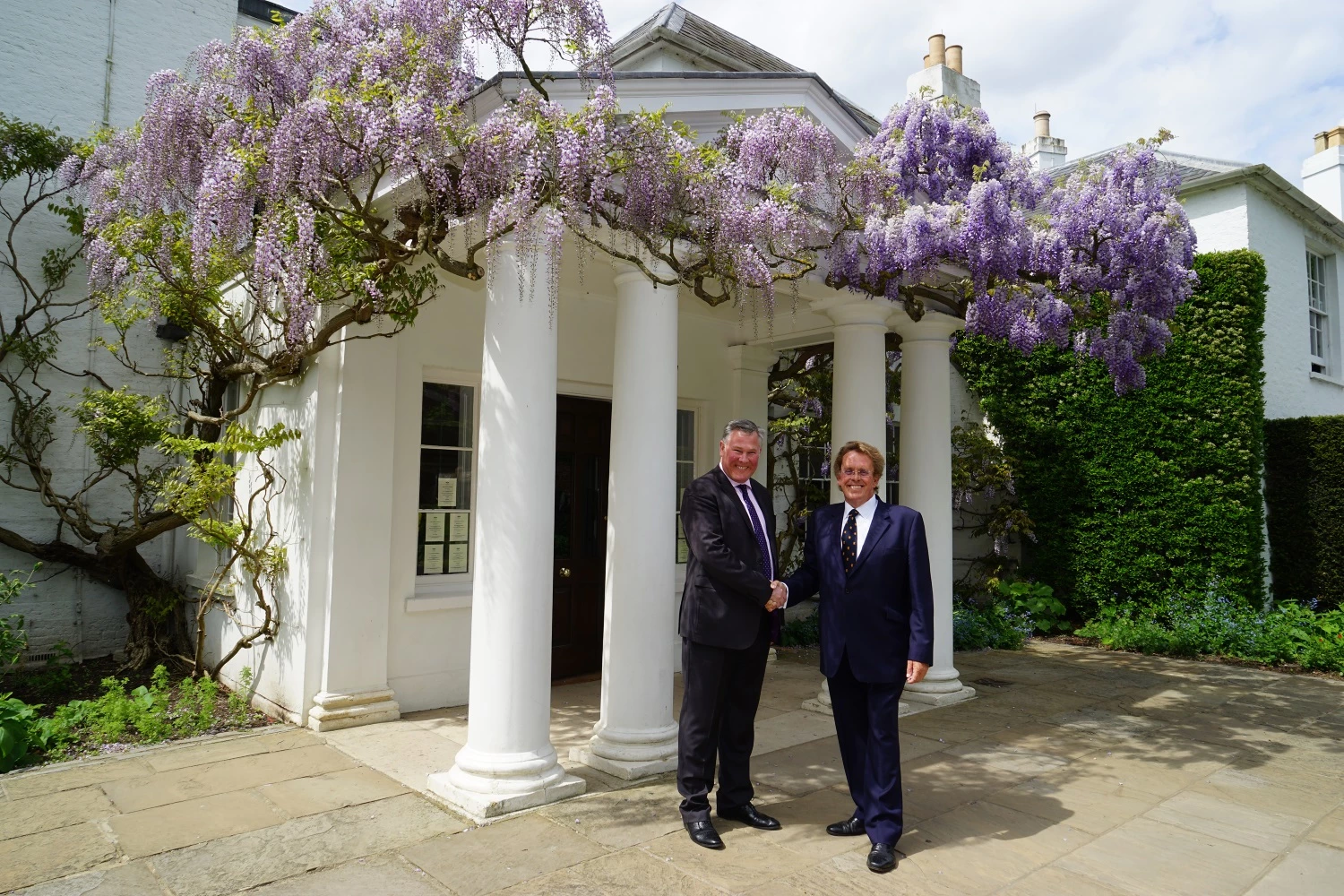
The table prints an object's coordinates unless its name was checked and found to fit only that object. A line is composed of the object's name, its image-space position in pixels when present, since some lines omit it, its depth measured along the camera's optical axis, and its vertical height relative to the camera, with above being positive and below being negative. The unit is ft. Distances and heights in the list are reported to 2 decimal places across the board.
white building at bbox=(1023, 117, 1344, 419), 33.60 +10.80
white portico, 13.89 +0.56
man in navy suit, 11.74 -1.65
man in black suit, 12.22 -1.69
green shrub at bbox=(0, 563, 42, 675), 20.49 -3.13
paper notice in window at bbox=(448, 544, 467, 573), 20.38 -1.19
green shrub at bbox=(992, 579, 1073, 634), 32.35 -3.47
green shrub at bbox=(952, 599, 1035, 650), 29.84 -4.15
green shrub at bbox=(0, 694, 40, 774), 15.23 -4.09
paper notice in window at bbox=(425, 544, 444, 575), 20.01 -1.20
